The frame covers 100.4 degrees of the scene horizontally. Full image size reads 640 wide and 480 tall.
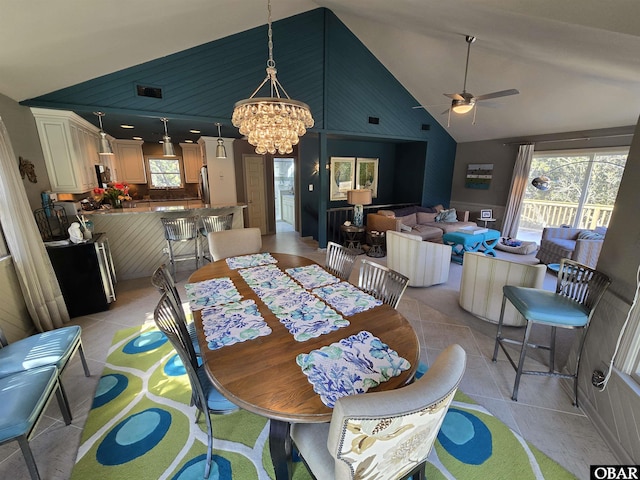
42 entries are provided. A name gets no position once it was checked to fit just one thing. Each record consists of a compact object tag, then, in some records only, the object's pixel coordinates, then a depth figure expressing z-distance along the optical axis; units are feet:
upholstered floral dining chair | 2.58
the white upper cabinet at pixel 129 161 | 21.31
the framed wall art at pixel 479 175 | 22.72
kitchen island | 12.84
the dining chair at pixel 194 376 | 4.19
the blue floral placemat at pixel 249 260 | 8.35
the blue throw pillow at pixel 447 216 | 21.27
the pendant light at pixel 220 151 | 15.01
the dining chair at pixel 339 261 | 8.07
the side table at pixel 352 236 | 17.98
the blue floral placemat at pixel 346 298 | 5.72
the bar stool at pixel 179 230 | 12.78
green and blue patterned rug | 4.90
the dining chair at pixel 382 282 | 6.21
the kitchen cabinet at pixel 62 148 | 10.68
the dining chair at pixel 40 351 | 5.40
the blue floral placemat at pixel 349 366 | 3.66
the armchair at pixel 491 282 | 8.68
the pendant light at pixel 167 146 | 13.70
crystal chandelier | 6.50
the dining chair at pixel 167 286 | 5.57
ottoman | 16.10
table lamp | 17.84
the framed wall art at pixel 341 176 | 23.16
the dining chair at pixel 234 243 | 9.76
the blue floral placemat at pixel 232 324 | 4.70
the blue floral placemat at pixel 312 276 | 7.02
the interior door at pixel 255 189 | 21.43
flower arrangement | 13.22
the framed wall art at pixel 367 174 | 24.57
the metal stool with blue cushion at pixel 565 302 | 6.09
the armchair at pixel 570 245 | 13.67
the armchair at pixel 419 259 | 12.18
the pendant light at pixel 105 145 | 12.07
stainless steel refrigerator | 18.98
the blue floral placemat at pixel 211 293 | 6.04
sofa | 17.99
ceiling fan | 12.04
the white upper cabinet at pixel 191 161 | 23.96
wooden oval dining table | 3.40
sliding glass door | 16.84
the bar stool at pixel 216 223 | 13.61
